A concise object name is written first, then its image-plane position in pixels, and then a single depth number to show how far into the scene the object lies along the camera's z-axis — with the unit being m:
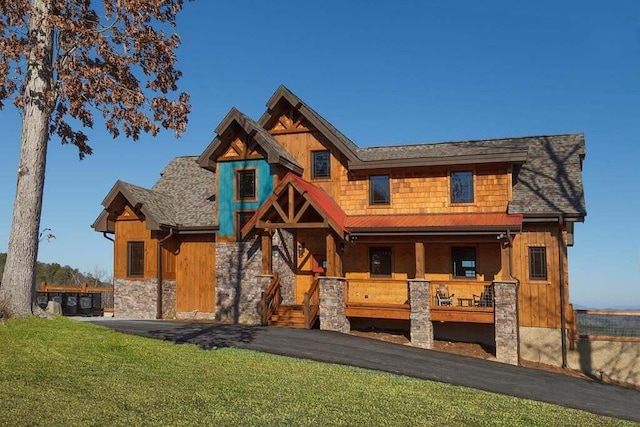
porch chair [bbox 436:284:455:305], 19.45
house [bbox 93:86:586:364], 19.30
